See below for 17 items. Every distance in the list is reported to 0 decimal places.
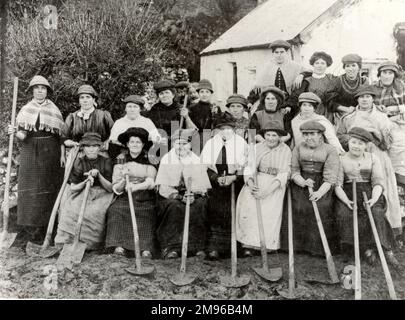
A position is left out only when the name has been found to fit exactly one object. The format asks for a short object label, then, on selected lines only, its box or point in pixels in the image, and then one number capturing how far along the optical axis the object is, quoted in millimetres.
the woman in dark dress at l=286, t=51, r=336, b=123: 6090
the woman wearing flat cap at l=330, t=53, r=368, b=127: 6047
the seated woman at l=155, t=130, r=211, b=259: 5582
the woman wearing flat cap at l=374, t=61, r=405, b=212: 5918
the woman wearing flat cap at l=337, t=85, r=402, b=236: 5750
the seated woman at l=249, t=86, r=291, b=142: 5859
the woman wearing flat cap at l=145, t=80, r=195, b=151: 6145
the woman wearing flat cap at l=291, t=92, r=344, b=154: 5691
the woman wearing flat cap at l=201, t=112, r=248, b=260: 5617
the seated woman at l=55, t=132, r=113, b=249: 5641
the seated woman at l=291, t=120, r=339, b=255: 5465
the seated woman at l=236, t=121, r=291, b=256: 5527
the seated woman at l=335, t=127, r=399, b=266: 5465
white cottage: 6969
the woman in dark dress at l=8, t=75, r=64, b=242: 6004
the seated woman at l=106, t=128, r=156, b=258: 5547
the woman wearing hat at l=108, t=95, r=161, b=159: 5918
